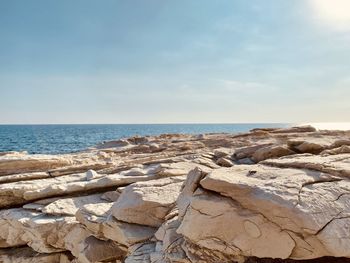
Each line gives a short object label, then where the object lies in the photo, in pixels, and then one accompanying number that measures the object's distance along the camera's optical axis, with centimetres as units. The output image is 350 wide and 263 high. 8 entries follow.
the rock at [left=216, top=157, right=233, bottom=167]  1318
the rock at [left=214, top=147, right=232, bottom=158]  1476
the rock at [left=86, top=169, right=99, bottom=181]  1428
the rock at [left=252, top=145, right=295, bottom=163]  1301
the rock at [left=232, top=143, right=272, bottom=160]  1425
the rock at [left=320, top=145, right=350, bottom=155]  1080
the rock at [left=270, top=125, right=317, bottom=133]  2245
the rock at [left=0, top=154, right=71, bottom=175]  1681
